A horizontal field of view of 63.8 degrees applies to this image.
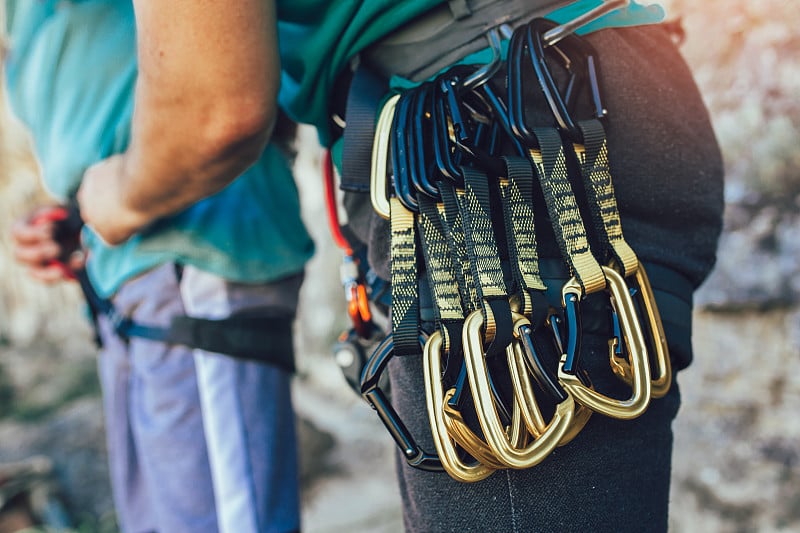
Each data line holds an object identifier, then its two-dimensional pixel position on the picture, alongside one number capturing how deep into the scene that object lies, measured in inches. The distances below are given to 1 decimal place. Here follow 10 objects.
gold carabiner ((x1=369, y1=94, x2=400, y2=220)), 25.2
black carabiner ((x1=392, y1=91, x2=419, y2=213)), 24.0
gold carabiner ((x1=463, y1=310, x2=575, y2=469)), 20.8
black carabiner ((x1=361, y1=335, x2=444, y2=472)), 23.4
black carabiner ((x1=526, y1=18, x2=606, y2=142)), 23.9
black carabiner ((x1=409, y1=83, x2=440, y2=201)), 23.8
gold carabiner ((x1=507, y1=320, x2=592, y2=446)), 21.9
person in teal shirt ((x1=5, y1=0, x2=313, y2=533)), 41.5
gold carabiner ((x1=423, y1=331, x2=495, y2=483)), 21.9
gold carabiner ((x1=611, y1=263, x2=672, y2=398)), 23.5
